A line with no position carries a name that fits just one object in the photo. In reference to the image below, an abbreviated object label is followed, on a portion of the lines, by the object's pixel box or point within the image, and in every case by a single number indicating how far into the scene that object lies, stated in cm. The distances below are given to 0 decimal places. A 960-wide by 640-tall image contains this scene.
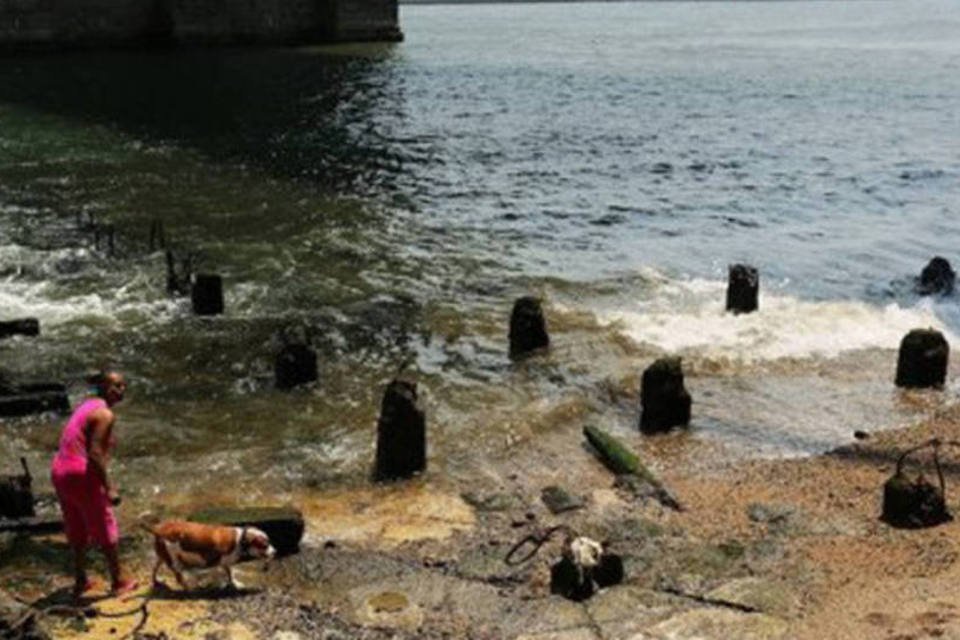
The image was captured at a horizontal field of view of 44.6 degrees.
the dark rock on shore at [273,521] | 1255
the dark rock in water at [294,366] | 1856
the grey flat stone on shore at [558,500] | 1413
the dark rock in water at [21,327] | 1875
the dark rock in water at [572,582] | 1159
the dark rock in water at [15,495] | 1307
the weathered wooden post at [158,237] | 2659
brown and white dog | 1145
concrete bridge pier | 8019
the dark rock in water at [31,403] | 1698
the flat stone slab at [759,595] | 1139
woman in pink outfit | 1101
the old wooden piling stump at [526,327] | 2031
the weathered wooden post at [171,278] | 2339
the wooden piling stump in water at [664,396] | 1703
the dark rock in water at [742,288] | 2277
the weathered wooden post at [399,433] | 1519
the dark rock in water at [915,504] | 1316
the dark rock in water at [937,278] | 2531
